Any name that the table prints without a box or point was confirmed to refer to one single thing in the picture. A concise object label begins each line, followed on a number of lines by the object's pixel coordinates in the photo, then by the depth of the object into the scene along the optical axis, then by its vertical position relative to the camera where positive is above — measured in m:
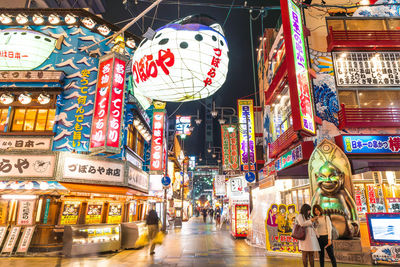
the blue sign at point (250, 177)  14.86 +1.27
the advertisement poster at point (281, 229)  10.10 -1.20
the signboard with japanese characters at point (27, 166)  11.35 +1.48
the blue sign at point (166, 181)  17.89 +1.26
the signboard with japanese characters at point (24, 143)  12.12 +2.66
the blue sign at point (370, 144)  10.85 +2.32
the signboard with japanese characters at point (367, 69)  12.27 +6.29
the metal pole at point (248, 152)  15.17 +3.11
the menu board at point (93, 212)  13.27 -0.68
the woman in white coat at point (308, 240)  6.53 -1.05
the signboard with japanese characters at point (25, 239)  10.32 -1.62
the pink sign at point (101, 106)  11.08 +4.14
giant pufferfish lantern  5.21 +2.90
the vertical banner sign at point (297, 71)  9.95 +5.20
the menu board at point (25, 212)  11.19 -0.55
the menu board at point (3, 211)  11.53 -0.52
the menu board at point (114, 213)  14.06 -0.77
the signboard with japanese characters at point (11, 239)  10.27 -1.62
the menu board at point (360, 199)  11.81 -0.01
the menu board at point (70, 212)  12.27 -0.62
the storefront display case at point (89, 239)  10.12 -1.64
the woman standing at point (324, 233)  6.68 -0.90
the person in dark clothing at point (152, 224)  11.09 -1.08
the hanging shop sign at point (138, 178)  14.09 +1.26
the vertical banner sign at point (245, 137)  19.08 +4.65
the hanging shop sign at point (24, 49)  13.09 +7.74
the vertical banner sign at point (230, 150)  22.04 +4.27
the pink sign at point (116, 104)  11.14 +4.24
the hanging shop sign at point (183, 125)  30.11 +8.84
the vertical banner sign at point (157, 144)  17.88 +3.89
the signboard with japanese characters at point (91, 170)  11.61 +1.37
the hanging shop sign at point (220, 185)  27.15 +1.51
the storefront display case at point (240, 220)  16.11 -1.34
